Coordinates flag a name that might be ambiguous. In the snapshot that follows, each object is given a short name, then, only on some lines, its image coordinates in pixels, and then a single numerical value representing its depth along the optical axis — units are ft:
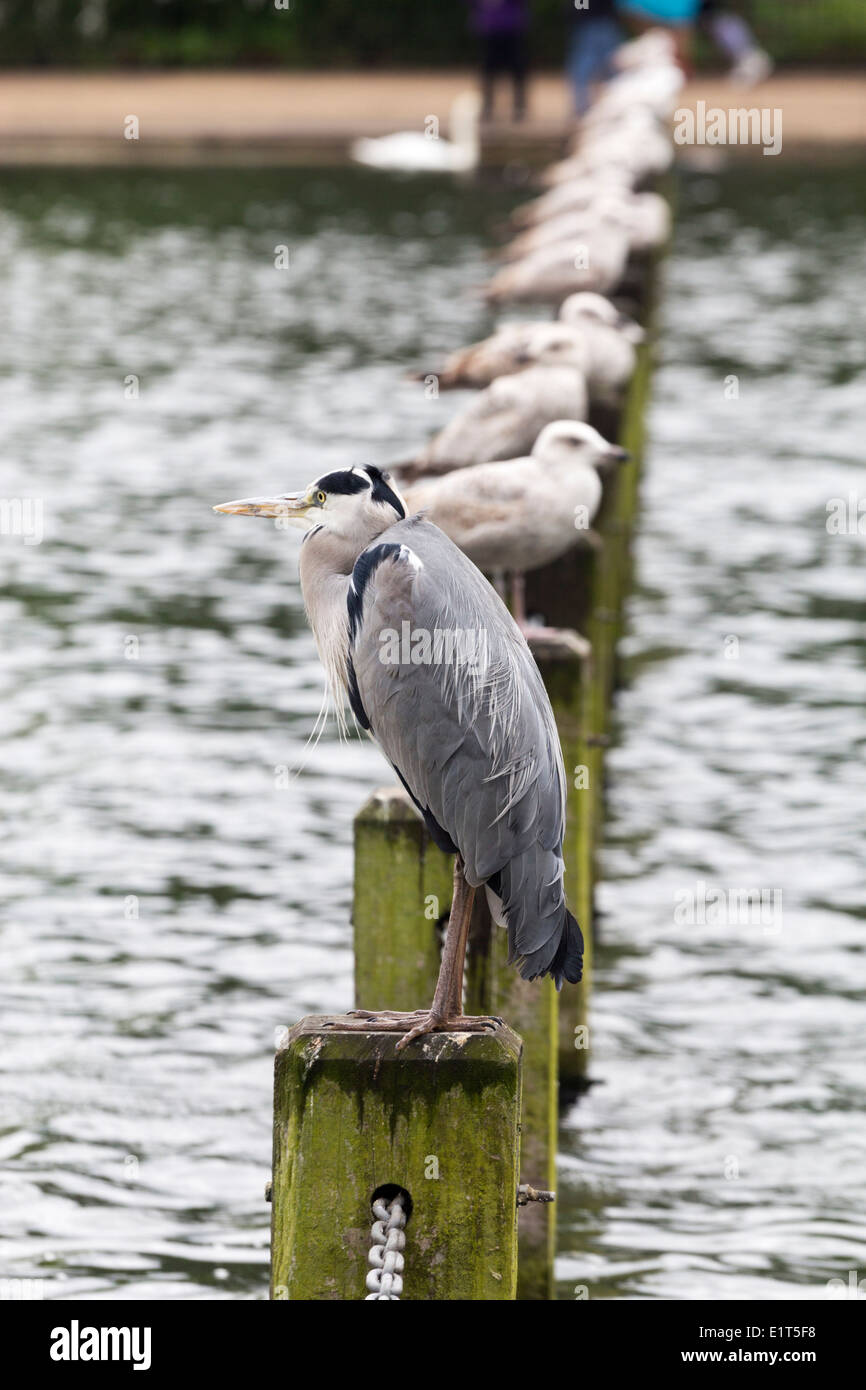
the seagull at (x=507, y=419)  44.98
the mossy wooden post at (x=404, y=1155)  21.80
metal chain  21.80
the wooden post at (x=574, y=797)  35.27
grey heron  24.08
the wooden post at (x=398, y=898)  29.58
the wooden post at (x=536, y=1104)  31.73
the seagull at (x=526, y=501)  39.04
